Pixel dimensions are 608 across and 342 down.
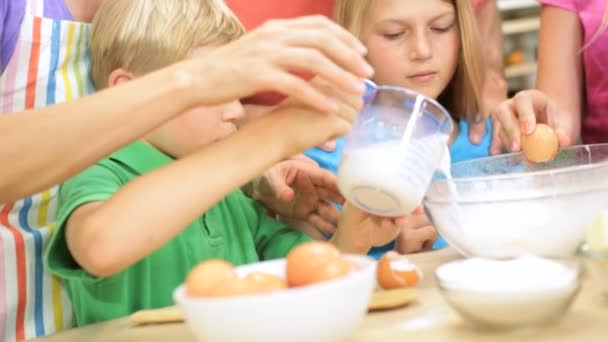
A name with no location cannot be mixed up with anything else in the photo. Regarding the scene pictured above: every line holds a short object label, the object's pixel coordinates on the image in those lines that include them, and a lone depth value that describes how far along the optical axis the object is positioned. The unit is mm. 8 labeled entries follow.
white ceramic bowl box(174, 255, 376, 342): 1175
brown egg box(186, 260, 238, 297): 1213
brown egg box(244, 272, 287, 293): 1201
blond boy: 1381
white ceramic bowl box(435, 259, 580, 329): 1240
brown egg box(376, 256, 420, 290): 1454
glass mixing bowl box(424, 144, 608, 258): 1453
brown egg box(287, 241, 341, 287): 1222
